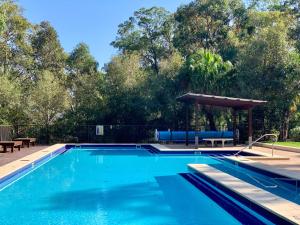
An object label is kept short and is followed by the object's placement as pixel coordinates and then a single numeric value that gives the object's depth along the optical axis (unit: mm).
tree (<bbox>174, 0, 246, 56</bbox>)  20422
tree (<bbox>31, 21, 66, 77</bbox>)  21418
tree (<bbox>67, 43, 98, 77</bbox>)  23216
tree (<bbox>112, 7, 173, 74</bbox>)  23451
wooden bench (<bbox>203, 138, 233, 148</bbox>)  12771
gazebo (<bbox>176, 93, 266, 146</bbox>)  11931
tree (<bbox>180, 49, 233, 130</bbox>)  15126
